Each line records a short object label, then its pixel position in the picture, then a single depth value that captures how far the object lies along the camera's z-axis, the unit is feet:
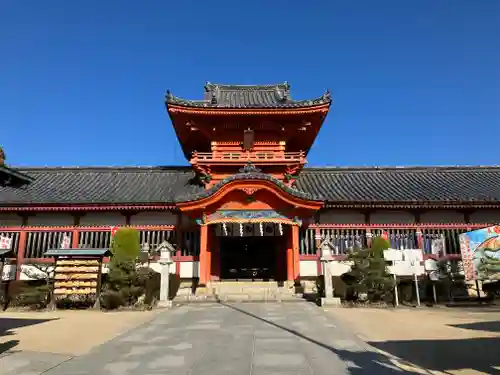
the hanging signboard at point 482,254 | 48.03
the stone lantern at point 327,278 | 45.11
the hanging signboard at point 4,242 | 58.05
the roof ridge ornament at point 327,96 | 70.07
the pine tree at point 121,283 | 45.34
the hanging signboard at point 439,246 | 61.26
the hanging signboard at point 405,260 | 47.55
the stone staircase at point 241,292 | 52.03
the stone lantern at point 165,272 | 46.50
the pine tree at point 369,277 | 46.63
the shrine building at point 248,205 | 59.41
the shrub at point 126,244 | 47.60
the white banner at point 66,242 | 61.66
